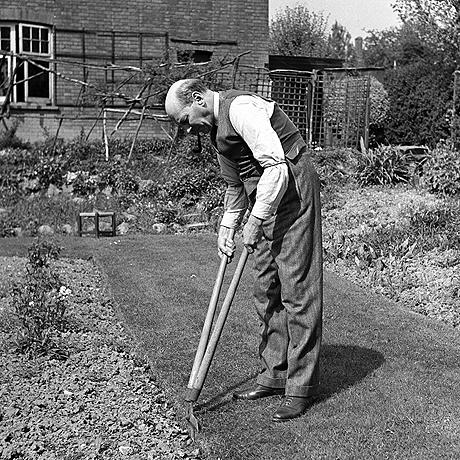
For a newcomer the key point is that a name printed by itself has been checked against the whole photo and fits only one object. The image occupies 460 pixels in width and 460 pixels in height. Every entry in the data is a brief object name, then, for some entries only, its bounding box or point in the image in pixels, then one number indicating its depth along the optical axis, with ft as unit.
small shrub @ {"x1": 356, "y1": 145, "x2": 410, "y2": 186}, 44.96
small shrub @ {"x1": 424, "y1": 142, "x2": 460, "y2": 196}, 40.42
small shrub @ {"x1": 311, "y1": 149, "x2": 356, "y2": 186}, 46.14
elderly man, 14.85
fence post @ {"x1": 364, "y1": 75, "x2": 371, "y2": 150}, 56.85
